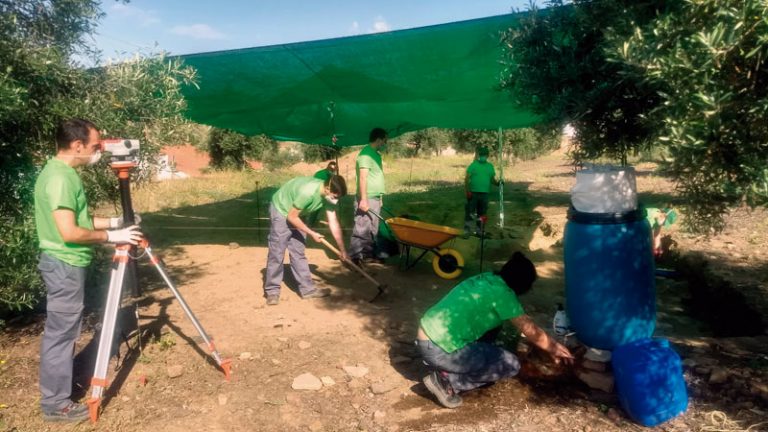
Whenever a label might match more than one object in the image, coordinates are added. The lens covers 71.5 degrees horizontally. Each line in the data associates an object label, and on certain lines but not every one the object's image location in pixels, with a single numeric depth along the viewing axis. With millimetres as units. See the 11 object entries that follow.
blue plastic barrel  3637
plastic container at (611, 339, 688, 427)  3205
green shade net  5828
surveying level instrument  3504
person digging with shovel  5480
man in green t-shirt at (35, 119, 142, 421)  3387
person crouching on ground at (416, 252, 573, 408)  3463
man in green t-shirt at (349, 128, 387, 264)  7008
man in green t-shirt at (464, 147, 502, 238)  9462
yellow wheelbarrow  6562
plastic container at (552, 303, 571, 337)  4082
